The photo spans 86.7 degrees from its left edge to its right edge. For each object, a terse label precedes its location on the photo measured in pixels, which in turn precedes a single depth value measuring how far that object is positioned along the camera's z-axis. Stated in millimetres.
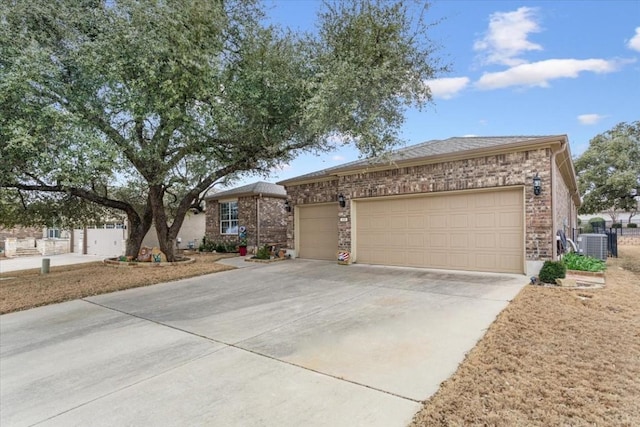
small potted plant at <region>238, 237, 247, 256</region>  15596
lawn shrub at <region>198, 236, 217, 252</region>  17703
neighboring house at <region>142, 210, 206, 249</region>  19859
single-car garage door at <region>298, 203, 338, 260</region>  12664
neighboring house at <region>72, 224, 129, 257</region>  18641
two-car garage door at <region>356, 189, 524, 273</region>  8470
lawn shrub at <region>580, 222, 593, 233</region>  28295
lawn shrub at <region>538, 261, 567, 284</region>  7184
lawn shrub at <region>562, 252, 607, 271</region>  8070
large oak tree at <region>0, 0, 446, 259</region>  6629
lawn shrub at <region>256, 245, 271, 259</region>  13109
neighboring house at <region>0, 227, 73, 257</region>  23391
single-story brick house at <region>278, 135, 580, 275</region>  8000
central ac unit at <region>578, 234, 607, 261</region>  10867
